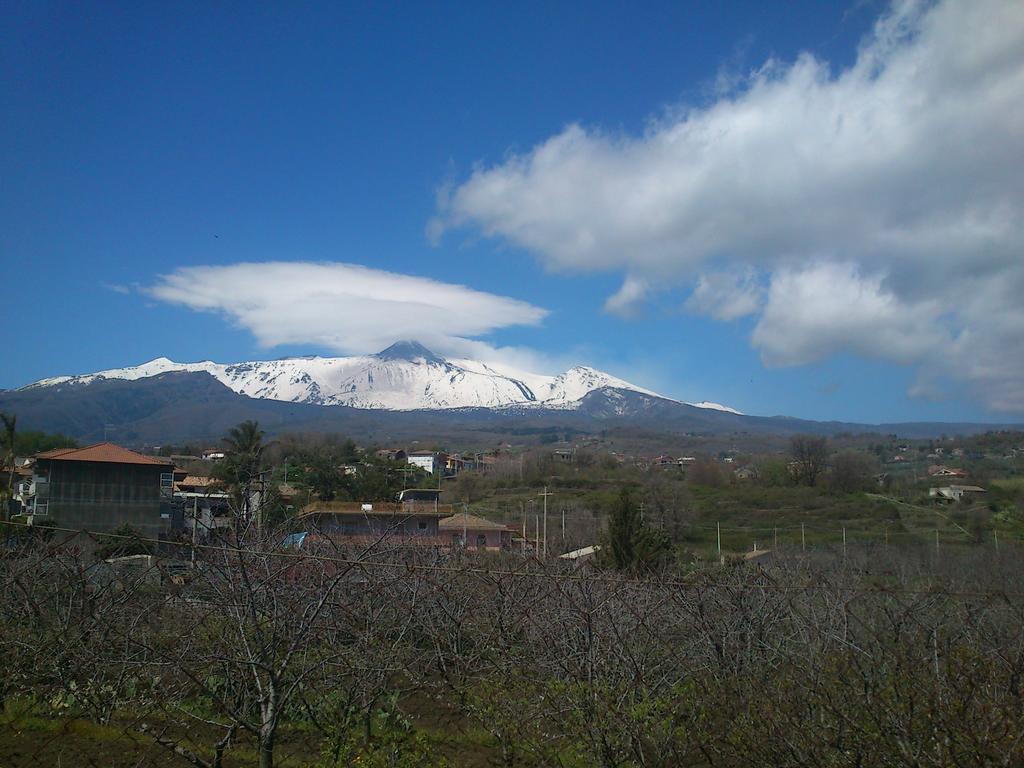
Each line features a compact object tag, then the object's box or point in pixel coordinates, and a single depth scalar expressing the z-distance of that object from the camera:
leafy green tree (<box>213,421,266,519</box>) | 30.58
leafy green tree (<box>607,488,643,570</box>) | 19.92
